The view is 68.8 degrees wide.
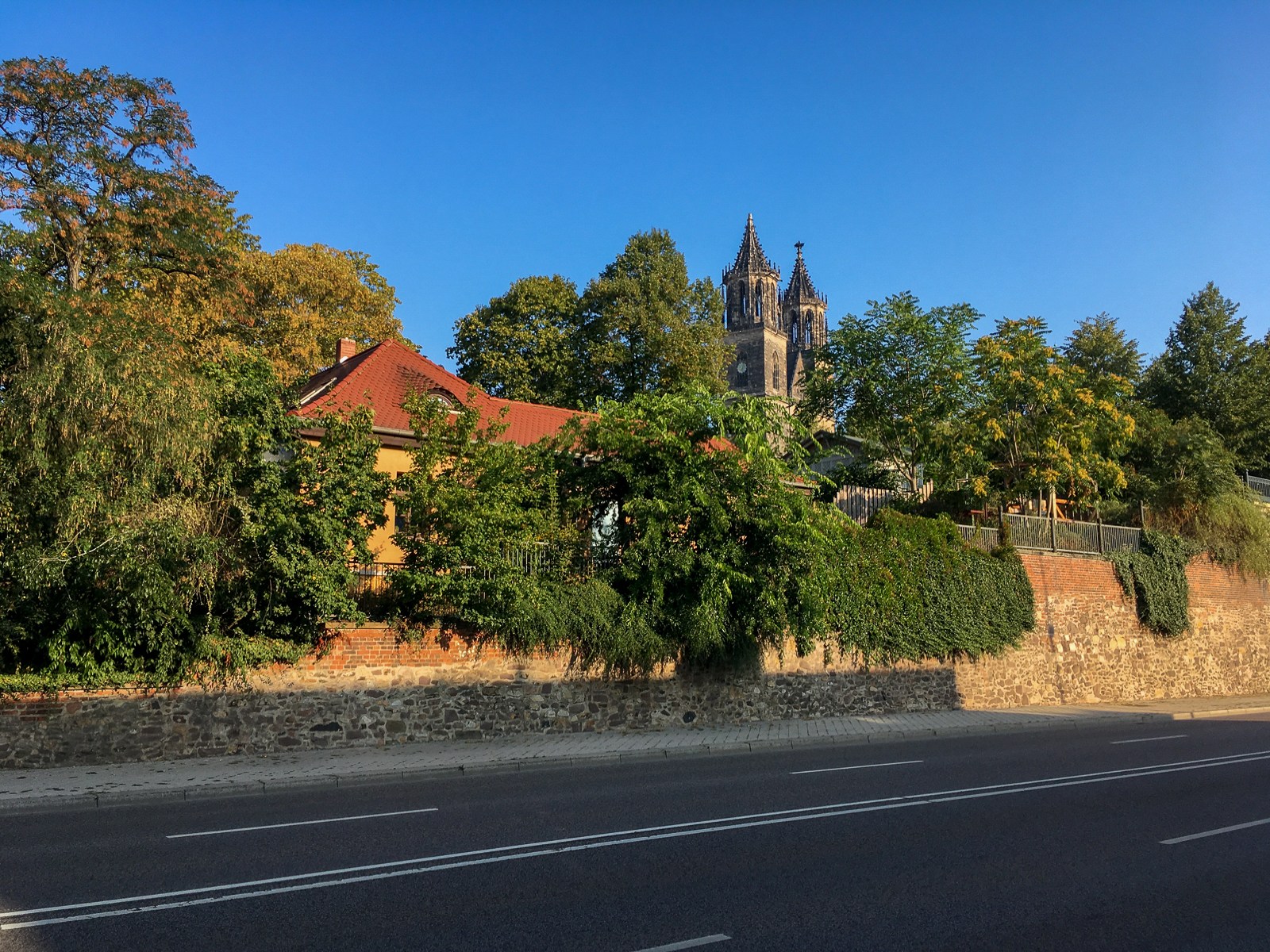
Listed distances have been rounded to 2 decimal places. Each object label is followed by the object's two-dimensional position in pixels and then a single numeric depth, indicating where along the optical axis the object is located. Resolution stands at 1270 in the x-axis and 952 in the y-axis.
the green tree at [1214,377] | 41.22
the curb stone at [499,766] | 11.45
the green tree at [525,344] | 38.81
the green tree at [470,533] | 16.14
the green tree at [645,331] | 39.28
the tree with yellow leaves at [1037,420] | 27.00
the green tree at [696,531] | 18.02
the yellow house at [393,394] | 22.62
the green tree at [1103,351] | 42.69
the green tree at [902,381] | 28.75
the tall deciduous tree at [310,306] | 30.02
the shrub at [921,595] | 21.72
